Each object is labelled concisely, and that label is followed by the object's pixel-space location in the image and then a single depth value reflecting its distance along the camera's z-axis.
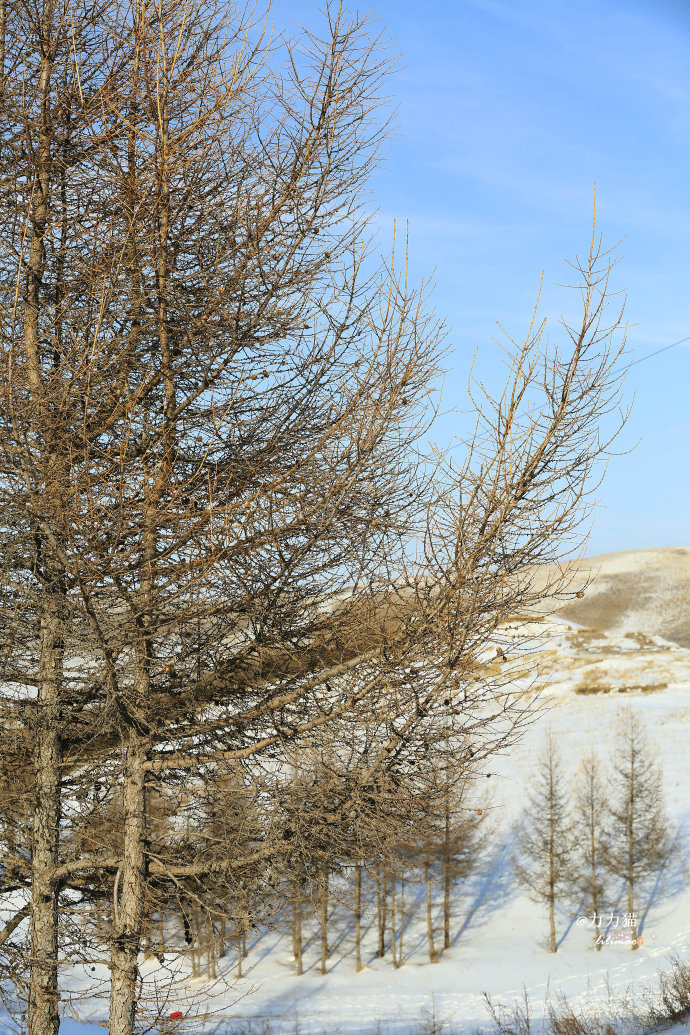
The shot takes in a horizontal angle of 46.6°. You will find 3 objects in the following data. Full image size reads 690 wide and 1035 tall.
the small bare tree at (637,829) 29.92
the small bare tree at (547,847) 29.78
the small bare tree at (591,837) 30.52
